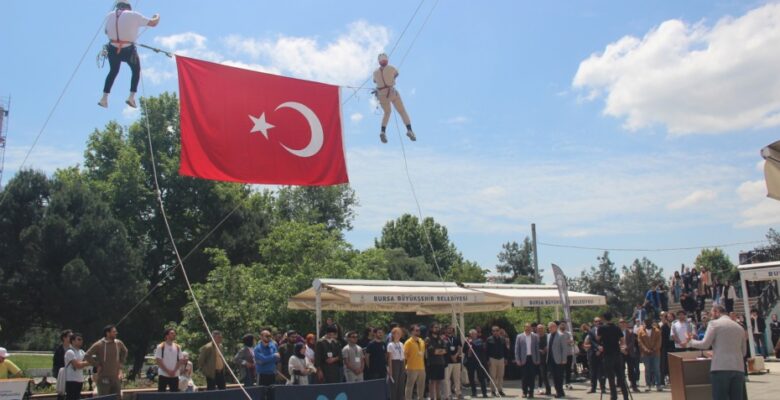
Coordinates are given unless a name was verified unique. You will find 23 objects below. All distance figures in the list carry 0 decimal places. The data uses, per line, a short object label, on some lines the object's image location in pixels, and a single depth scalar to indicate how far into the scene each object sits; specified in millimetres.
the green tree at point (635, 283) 73812
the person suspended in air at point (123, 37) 9094
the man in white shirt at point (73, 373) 10422
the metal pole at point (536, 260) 33738
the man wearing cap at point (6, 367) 10047
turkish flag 9633
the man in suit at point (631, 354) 15484
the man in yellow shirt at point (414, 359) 13336
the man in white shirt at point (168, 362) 11219
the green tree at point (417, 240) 59844
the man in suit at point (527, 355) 15094
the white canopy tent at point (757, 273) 17391
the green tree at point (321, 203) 51250
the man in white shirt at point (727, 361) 8250
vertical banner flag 12914
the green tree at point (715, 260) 80750
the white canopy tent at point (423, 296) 13648
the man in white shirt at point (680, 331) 14938
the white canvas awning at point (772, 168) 6676
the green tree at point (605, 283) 75062
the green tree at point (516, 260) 83562
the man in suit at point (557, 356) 14914
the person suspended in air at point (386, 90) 11125
